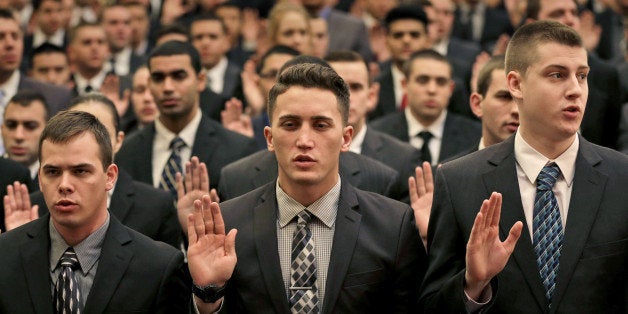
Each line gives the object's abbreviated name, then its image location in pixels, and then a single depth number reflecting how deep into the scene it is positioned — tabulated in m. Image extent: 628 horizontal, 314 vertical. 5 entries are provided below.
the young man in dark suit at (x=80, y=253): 4.74
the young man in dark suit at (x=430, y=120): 8.19
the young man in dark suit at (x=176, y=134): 7.33
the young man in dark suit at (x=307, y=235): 4.57
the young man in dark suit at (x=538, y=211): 4.43
